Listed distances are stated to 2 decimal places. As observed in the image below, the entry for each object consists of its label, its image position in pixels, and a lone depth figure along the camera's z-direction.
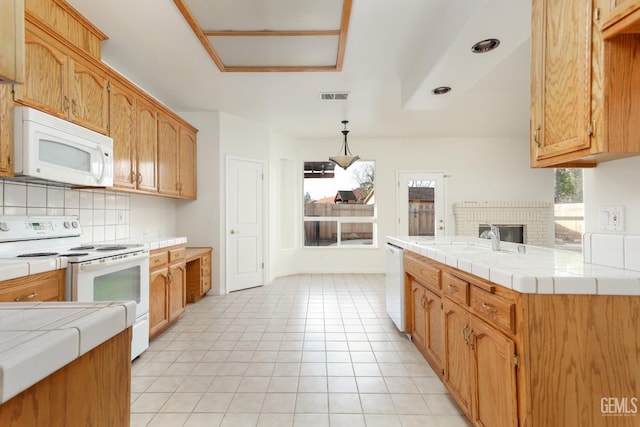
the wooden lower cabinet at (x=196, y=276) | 4.05
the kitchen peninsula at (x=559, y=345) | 1.16
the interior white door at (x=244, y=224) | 4.62
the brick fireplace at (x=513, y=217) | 5.99
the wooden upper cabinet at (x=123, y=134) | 2.72
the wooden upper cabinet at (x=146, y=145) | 3.13
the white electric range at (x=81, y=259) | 1.90
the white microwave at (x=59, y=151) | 1.84
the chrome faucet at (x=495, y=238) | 2.18
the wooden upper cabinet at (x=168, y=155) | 3.54
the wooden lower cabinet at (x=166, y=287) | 2.82
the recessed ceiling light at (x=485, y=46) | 2.14
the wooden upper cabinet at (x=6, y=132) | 1.76
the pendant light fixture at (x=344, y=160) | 4.57
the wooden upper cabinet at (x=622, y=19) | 1.05
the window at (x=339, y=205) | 6.17
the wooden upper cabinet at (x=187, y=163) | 4.05
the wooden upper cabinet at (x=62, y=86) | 1.91
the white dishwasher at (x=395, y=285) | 2.84
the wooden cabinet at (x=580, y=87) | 1.18
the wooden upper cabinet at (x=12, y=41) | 0.70
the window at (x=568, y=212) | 6.04
